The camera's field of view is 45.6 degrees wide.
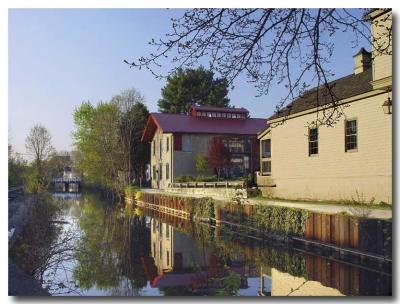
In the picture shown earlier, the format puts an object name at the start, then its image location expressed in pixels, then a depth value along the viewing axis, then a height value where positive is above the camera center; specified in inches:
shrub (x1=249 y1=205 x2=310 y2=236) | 335.9 -41.9
